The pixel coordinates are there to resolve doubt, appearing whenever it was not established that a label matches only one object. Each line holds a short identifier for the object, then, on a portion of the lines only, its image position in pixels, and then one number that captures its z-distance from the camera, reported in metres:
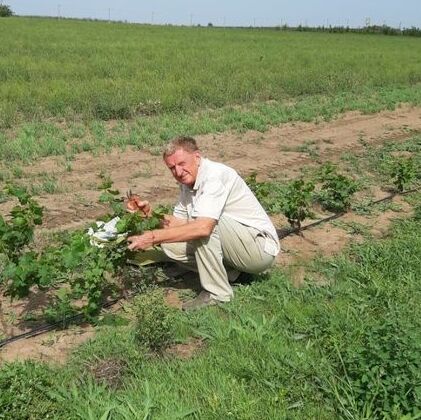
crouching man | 3.76
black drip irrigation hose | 3.58
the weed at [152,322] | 3.32
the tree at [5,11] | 56.97
